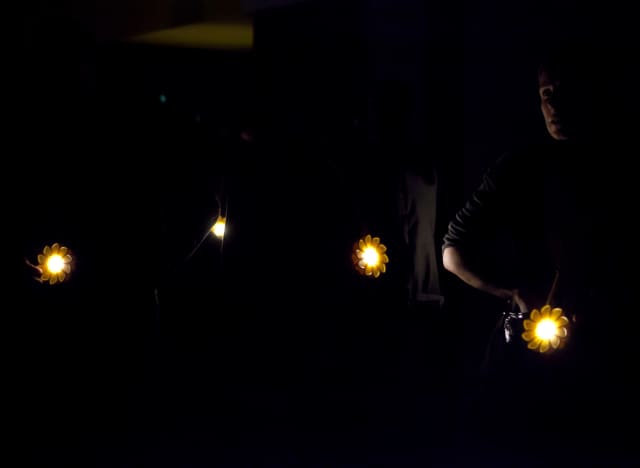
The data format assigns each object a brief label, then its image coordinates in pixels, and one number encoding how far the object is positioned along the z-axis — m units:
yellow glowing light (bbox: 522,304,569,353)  3.38
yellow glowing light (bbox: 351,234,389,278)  4.45
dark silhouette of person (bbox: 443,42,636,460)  3.46
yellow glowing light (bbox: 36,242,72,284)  4.60
